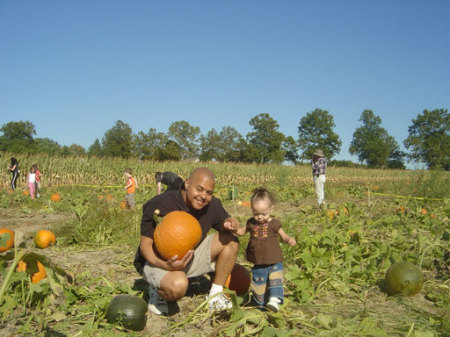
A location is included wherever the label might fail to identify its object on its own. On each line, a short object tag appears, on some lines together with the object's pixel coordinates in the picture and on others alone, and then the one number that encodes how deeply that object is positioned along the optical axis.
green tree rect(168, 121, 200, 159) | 83.00
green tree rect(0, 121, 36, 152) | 71.88
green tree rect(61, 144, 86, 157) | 102.19
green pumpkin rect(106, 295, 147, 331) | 2.57
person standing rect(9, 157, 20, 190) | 14.43
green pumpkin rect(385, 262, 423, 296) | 3.27
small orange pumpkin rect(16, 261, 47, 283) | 2.89
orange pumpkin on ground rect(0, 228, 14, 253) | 4.11
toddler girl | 2.92
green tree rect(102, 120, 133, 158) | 76.44
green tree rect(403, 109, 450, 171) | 76.69
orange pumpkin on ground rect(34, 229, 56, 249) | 5.04
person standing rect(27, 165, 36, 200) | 11.95
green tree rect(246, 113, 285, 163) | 78.00
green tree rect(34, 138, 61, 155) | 86.63
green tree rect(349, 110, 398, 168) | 83.62
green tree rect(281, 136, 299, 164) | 83.53
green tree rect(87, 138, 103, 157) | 87.74
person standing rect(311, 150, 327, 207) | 10.13
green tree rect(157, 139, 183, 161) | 71.75
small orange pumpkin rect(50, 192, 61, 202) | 10.21
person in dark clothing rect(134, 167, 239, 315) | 2.77
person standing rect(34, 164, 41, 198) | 12.67
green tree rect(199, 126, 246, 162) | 82.44
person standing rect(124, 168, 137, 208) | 9.70
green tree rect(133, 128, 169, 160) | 73.34
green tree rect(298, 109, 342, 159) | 82.00
